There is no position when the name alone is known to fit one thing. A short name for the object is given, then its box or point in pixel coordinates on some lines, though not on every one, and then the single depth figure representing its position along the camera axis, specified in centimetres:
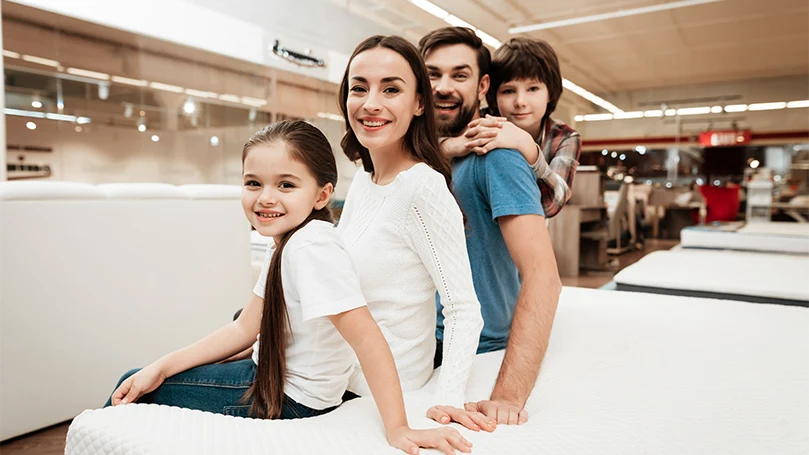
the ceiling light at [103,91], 585
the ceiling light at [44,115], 501
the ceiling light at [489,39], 825
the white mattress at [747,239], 402
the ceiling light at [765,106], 1200
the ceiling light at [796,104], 1183
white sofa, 176
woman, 100
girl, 83
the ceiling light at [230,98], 733
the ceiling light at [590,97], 1161
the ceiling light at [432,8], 719
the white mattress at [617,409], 79
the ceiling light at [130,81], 600
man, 113
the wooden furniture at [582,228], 585
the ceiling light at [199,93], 684
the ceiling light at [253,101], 766
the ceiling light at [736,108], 1223
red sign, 1244
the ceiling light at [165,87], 639
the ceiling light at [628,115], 1315
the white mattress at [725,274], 242
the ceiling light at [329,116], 867
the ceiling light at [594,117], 1370
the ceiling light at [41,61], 503
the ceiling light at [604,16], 716
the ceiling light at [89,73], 556
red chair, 1027
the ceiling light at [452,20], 775
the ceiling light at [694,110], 1238
